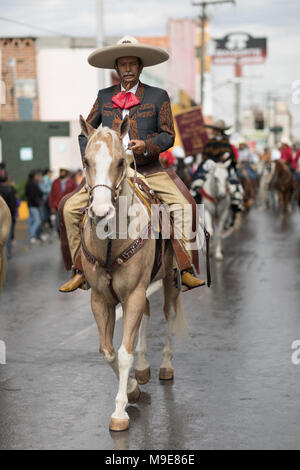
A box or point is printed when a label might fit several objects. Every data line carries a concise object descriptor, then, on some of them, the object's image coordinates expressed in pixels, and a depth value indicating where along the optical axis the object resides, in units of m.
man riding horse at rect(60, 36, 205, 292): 6.82
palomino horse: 5.58
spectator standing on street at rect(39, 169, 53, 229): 24.61
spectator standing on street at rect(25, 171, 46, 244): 21.34
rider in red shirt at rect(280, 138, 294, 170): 32.68
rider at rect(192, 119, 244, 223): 17.09
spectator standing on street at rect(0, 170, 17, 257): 17.20
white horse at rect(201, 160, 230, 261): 17.09
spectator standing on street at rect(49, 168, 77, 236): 21.54
